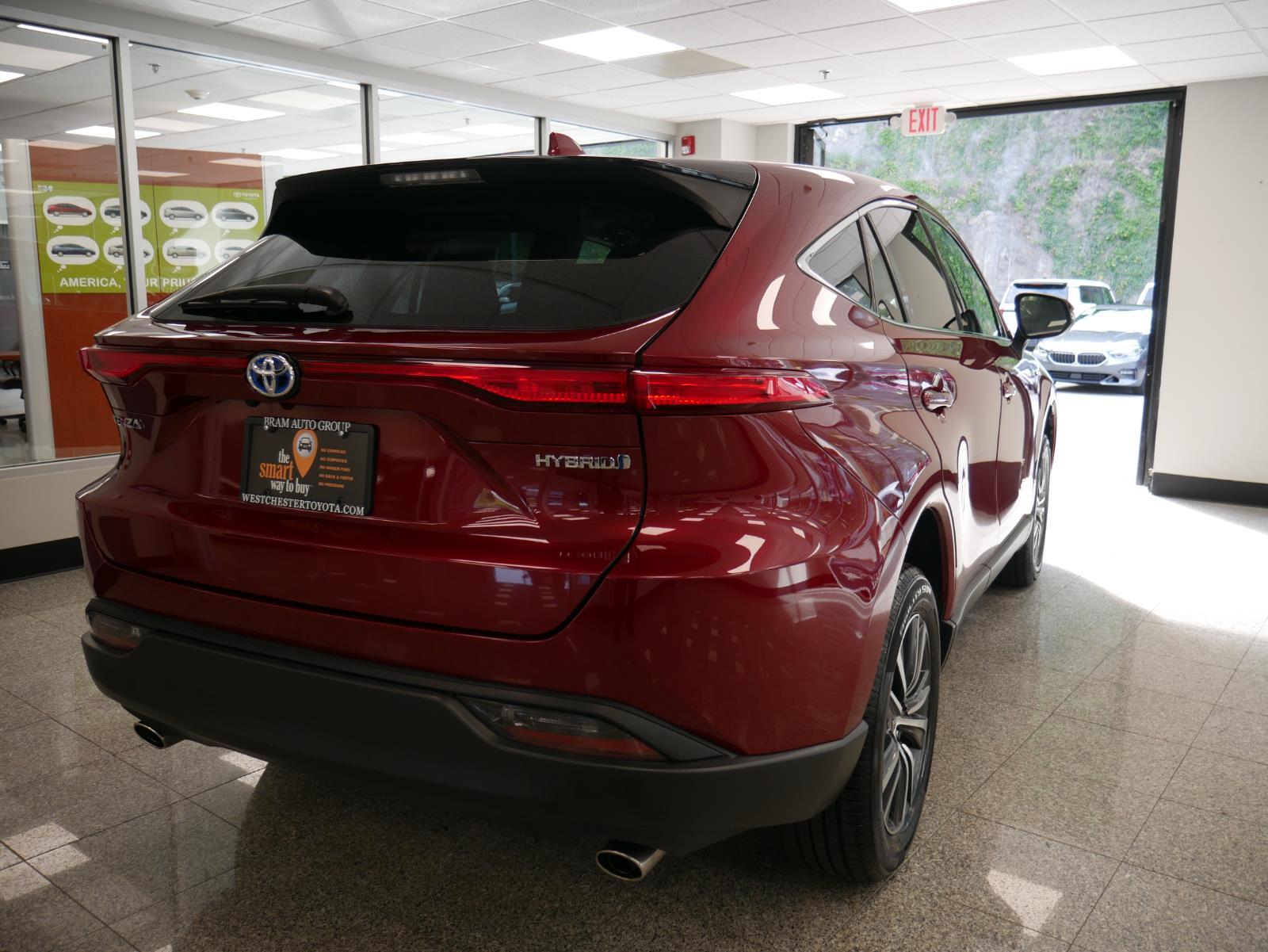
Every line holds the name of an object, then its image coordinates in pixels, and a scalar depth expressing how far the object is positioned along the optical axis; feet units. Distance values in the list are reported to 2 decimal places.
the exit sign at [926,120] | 24.54
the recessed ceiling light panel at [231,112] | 18.43
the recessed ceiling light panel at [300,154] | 19.76
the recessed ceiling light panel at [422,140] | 23.19
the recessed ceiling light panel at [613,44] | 18.34
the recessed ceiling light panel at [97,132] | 16.07
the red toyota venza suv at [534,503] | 4.26
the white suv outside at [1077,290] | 45.11
